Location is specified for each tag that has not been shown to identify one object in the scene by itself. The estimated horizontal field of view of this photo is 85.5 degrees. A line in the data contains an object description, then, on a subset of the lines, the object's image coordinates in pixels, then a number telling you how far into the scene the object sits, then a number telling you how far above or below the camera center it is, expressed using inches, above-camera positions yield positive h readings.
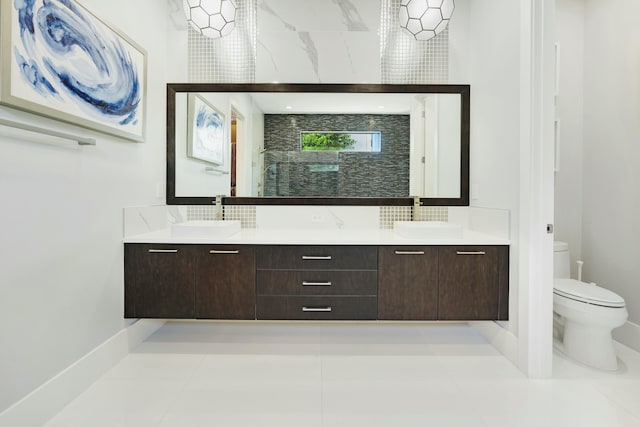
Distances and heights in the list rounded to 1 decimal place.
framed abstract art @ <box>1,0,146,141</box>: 57.1 +28.1
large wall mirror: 112.7 +21.6
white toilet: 83.9 -27.0
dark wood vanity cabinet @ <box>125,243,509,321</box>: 89.3 -18.8
